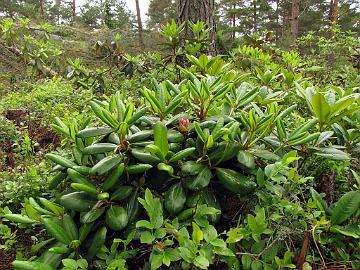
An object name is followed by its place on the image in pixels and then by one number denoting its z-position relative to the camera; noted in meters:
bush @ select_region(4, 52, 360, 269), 1.28
